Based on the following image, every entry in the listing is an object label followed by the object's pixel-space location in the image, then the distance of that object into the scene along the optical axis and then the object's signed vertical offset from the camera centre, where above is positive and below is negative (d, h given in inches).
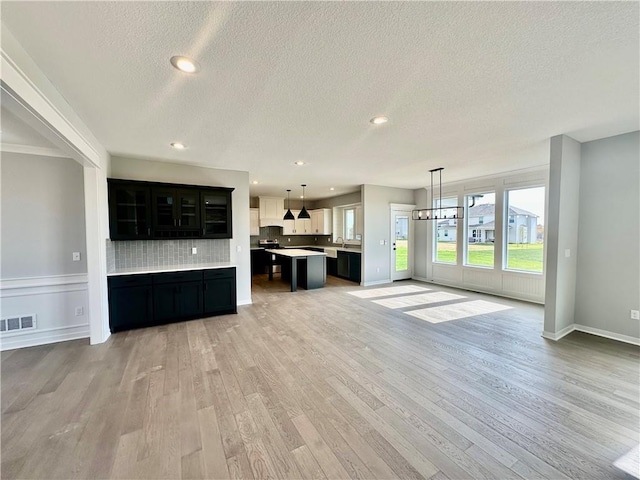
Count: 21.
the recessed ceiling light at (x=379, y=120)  109.0 +47.4
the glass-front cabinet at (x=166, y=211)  157.4 +13.1
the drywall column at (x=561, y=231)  134.3 -0.7
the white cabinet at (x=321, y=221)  369.7 +13.1
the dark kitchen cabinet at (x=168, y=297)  148.7 -41.2
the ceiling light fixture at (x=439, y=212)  252.7 +18.8
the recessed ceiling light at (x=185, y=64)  72.2 +47.7
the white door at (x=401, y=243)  292.8 -15.2
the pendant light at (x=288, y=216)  325.4 +18.0
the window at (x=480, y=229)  233.4 +0.9
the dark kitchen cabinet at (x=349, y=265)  287.6 -41.2
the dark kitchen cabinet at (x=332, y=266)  333.6 -47.4
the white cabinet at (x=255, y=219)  349.4 +15.3
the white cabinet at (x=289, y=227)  367.2 +4.7
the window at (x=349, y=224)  344.8 +8.2
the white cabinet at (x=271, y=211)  348.5 +26.1
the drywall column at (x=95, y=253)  132.4 -11.6
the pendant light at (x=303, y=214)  309.4 +19.3
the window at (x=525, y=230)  203.9 -0.1
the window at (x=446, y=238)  265.7 -8.8
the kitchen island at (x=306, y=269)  257.0 -39.3
